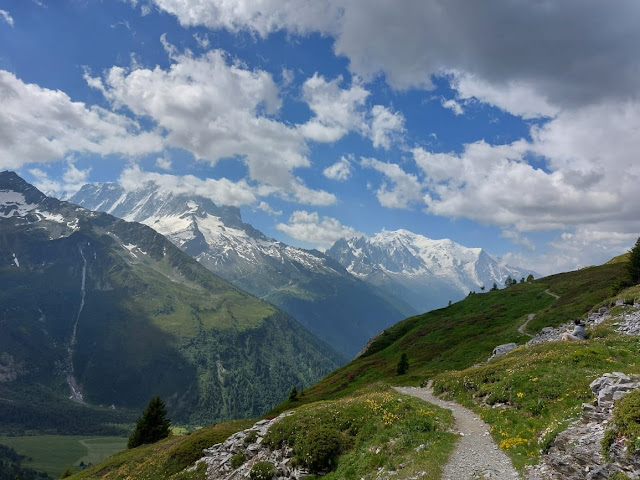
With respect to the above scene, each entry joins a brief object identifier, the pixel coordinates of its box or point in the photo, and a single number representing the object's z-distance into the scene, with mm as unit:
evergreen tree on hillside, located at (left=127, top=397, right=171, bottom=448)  62375
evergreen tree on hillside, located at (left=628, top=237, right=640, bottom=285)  70500
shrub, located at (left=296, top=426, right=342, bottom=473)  24266
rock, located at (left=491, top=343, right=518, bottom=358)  58694
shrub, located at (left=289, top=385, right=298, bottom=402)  76012
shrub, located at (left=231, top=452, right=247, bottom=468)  28797
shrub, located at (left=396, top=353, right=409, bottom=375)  68125
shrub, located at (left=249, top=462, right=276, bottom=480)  25094
